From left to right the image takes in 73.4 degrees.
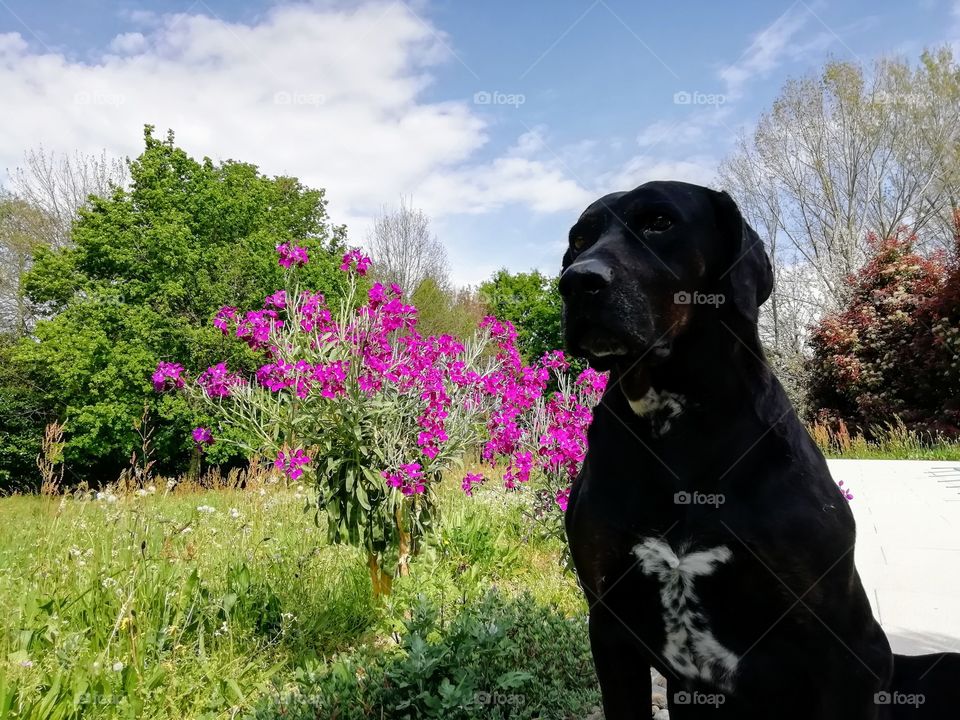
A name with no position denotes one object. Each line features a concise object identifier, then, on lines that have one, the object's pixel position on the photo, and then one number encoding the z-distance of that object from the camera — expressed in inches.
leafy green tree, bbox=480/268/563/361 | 1108.5
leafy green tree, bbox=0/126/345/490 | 741.3
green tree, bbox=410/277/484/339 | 920.3
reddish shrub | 504.1
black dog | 58.8
